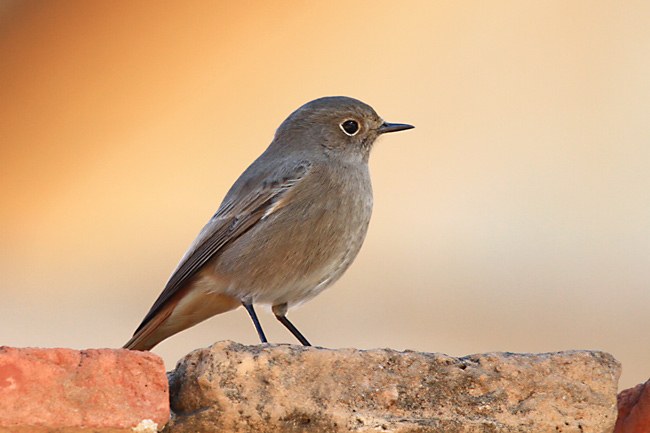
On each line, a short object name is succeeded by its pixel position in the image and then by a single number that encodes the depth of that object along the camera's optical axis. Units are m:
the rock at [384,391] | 4.11
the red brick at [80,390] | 3.77
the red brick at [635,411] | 5.14
